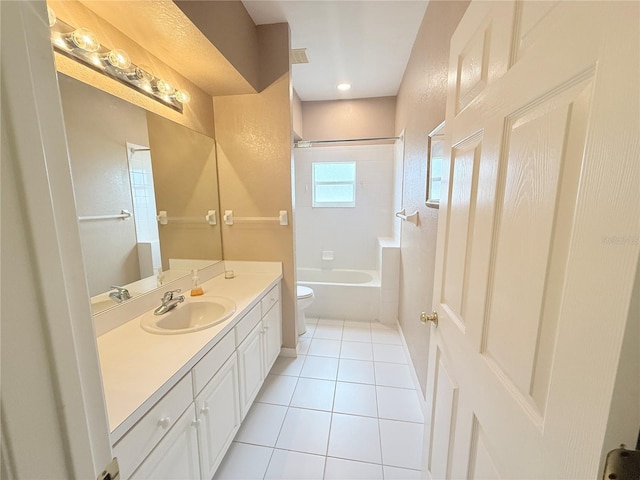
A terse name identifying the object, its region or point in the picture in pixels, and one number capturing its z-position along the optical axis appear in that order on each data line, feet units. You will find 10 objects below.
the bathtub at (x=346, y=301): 9.95
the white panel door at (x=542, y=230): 1.10
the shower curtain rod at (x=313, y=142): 9.66
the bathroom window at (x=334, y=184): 11.87
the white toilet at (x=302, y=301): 8.53
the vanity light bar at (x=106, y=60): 3.39
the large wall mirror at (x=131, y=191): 3.76
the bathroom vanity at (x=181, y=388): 2.61
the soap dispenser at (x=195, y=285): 5.59
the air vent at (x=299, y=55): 7.17
